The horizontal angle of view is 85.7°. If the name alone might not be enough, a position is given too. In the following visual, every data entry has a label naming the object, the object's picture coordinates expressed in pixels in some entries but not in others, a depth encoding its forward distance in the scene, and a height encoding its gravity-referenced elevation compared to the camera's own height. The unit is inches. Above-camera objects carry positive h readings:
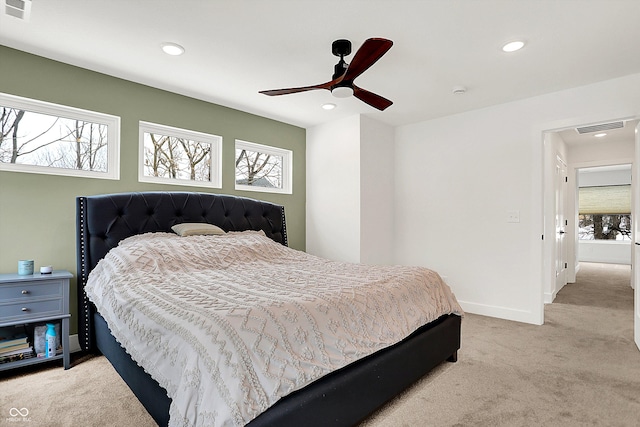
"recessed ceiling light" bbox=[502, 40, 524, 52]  97.0 +48.3
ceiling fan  76.5 +36.3
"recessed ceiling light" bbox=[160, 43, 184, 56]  99.3 +48.4
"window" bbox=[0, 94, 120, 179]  104.0 +24.3
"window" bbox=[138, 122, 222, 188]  132.9 +23.5
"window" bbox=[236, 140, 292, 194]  163.5 +23.0
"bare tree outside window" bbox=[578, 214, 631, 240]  325.7 -12.5
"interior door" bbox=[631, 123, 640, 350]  112.3 -19.8
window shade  324.8 +13.8
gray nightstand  88.7 -23.9
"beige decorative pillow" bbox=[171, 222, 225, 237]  117.7 -5.4
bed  57.6 -29.6
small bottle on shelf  96.7 -36.1
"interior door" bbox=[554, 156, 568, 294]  193.9 -7.1
